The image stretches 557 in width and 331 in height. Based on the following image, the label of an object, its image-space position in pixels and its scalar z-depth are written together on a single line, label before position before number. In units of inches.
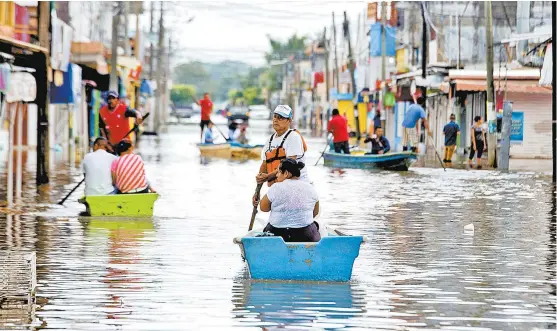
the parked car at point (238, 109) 6721.5
